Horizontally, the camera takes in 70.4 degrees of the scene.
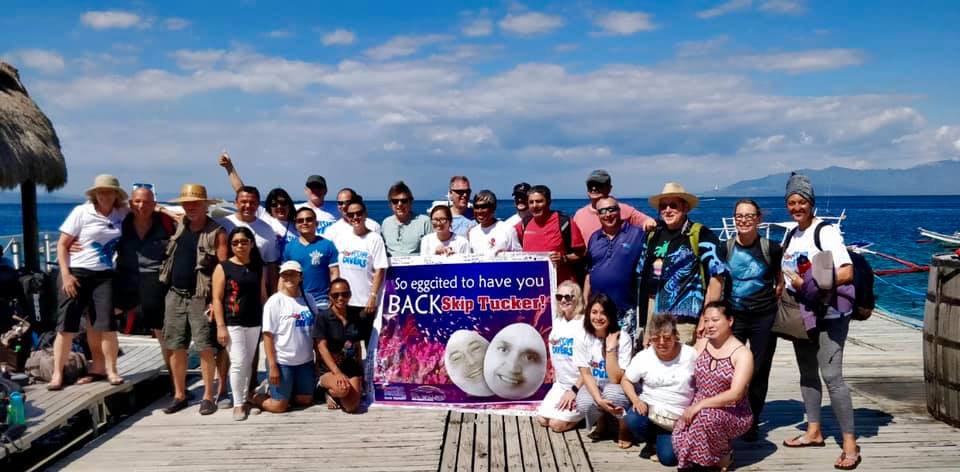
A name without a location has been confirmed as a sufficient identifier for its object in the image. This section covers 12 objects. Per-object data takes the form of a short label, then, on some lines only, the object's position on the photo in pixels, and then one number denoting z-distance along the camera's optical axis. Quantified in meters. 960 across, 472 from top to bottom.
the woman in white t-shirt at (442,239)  5.62
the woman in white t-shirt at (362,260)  5.61
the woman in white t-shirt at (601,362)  4.62
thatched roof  8.80
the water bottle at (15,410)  4.45
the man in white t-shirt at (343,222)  5.80
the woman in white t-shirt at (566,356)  4.89
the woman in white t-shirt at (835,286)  4.25
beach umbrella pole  10.22
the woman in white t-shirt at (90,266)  5.22
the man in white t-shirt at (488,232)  5.68
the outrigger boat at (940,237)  22.24
